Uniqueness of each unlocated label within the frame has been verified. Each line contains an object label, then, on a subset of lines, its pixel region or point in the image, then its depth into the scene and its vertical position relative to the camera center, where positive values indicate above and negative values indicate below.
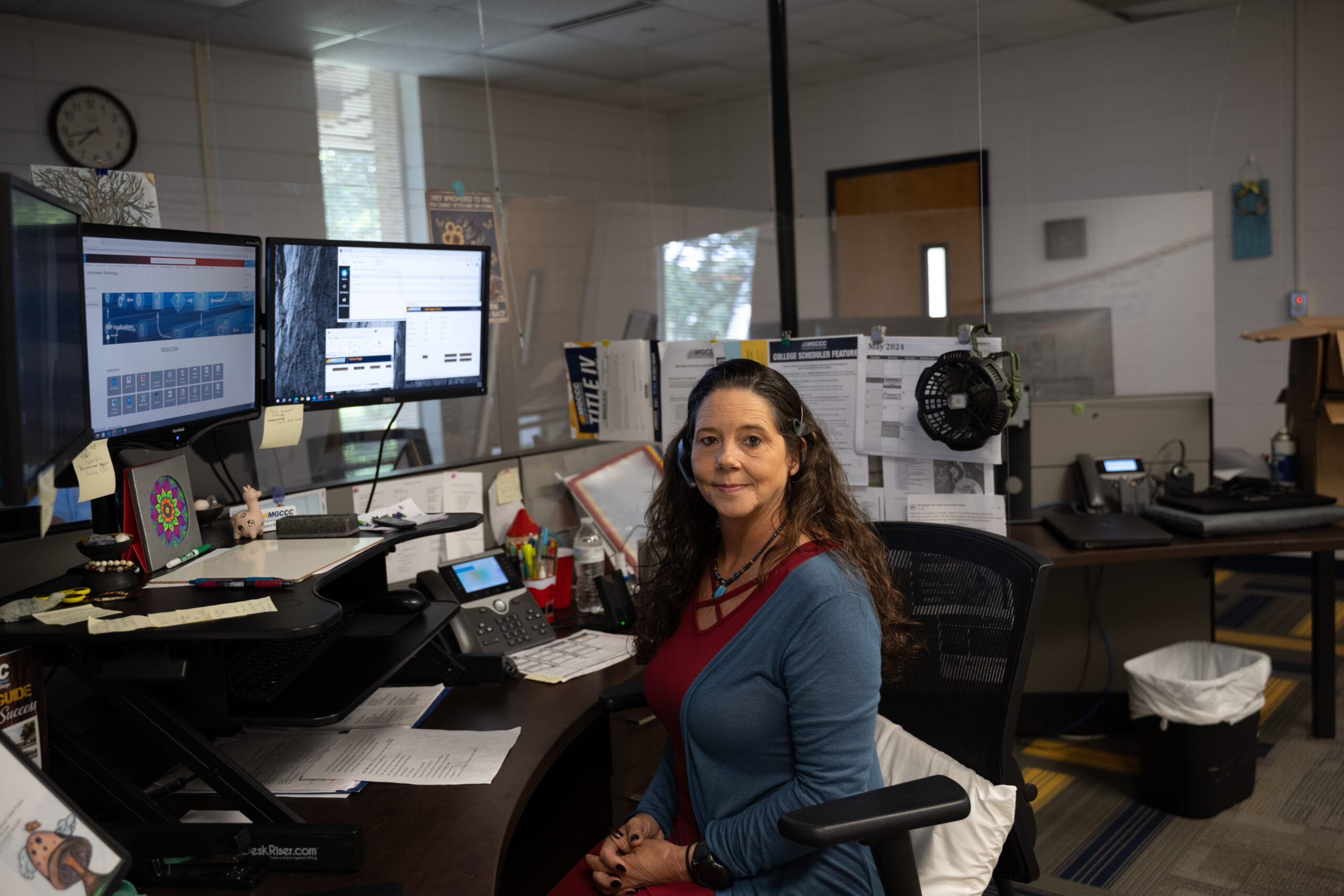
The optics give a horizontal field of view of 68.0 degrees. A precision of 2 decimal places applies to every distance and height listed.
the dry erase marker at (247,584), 1.31 -0.27
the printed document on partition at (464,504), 2.23 -0.30
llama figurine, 1.63 -0.23
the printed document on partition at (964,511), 2.00 -0.34
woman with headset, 1.26 -0.40
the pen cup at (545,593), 2.16 -0.49
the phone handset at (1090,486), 2.82 -0.42
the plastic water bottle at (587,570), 2.20 -0.46
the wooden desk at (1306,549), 2.52 -0.55
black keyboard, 1.35 -0.41
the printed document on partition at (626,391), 2.32 -0.07
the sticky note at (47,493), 0.96 -0.10
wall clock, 3.78 +0.99
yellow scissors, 1.26 -0.26
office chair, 1.46 -0.47
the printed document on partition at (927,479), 2.02 -0.27
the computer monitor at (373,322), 1.75 +0.10
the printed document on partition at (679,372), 2.25 -0.03
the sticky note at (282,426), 1.76 -0.08
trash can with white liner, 2.51 -1.03
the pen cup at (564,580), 2.24 -0.48
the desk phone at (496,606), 1.91 -0.47
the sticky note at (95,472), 1.32 -0.11
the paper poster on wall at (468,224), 2.35 +0.35
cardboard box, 2.87 -0.22
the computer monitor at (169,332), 1.36 +0.08
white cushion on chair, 1.33 -0.67
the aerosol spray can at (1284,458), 3.02 -0.39
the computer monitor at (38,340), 0.86 +0.05
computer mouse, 1.74 -0.40
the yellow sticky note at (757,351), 2.19 +0.01
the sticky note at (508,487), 2.33 -0.28
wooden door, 3.86 +0.36
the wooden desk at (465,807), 1.12 -0.56
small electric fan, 1.92 -0.10
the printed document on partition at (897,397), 2.03 -0.10
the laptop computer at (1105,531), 2.53 -0.50
